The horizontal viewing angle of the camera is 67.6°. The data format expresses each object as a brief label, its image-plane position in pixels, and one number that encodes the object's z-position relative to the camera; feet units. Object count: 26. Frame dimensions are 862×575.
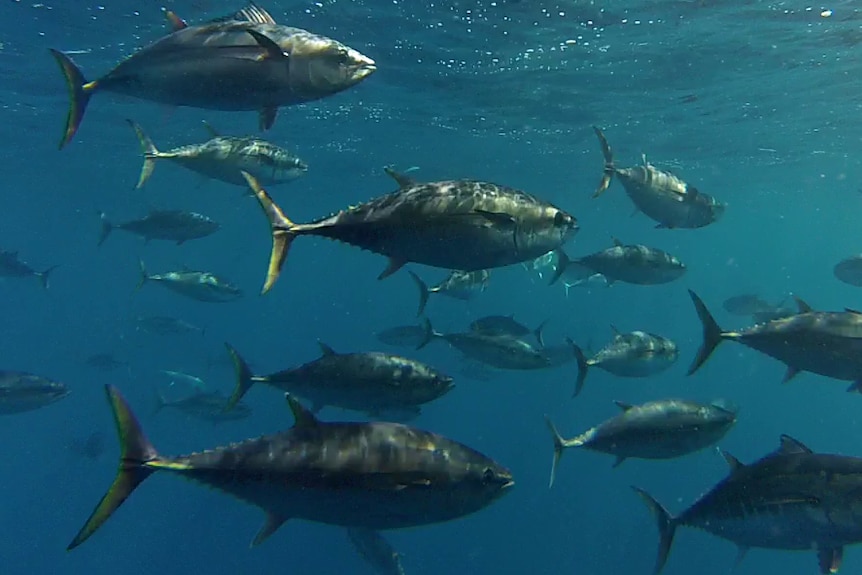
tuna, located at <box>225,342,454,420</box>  17.26
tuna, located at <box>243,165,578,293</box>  11.00
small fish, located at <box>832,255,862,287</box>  38.81
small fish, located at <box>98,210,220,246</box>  33.01
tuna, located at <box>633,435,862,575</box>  12.91
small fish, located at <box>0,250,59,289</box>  40.91
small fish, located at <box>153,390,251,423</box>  42.96
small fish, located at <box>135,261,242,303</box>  36.91
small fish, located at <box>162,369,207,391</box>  49.55
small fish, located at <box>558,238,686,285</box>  26.37
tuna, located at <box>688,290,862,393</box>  15.98
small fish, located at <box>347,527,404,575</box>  31.24
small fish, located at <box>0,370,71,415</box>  27.58
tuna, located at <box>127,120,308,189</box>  20.36
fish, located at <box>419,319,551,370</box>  29.76
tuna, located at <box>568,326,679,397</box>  25.86
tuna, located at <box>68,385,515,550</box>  11.18
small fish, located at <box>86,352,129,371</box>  59.52
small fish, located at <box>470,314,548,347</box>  30.63
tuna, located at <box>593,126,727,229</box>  22.39
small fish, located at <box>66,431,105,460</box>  52.65
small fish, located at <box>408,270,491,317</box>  30.04
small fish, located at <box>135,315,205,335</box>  55.42
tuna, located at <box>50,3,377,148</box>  11.40
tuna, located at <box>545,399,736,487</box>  18.78
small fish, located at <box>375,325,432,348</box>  42.23
